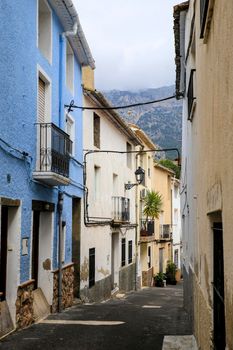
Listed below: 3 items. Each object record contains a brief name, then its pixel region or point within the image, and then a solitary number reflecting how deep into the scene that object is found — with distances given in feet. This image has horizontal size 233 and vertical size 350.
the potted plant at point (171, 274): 126.11
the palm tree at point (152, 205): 102.12
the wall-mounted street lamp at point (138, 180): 76.52
